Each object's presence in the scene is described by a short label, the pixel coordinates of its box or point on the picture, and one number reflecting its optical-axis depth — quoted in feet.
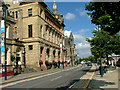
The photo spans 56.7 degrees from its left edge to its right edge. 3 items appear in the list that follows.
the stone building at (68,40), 215.49
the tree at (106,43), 66.75
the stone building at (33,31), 85.01
